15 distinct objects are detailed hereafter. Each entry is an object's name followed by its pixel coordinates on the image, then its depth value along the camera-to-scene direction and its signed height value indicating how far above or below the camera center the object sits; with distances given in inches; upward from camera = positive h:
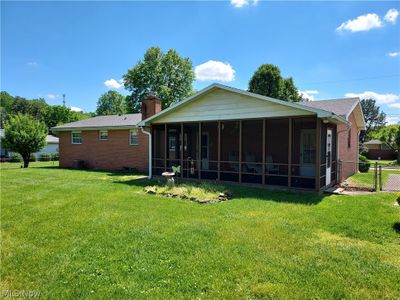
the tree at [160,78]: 1565.0 +409.6
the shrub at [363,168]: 686.5 -51.9
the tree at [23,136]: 842.8 +36.5
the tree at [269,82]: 1317.7 +315.7
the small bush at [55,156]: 1358.8 -43.2
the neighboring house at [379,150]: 1469.0 -15.5
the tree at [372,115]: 2830.2 +341.2
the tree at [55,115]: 2226.9 +268.6
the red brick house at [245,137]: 417.1 +22.0
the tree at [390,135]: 1372.9 +62.2
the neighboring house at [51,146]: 1503.4 +9.1
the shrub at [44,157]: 1348.4 -46.4
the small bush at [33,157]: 1279.5 -44.6
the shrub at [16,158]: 1246.4 -47.4
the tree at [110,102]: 2630.4 +438.4
